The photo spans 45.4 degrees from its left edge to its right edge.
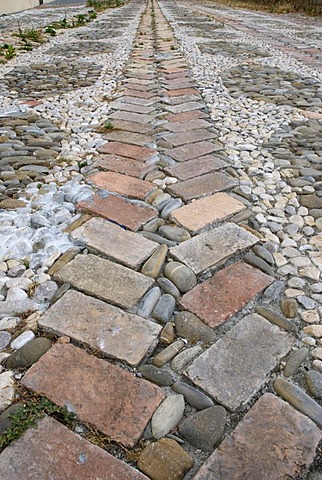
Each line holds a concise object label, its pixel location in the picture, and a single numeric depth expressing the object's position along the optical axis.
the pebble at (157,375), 1.13
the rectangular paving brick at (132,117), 3.05
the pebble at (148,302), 1.36
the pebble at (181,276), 1.48
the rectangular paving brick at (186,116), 3.06
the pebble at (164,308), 1.34
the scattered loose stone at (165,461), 0.92
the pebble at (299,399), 1.05
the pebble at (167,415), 1.02
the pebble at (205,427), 0.99
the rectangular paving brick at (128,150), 2.46
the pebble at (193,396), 1.07
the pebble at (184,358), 1.18
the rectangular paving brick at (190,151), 2.47
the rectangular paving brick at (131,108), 3.25
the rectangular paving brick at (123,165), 2.27
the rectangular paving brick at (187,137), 2.67
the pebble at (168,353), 1.19
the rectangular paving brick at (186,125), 2.86
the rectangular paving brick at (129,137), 2.66
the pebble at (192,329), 1.28
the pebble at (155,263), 1.53
